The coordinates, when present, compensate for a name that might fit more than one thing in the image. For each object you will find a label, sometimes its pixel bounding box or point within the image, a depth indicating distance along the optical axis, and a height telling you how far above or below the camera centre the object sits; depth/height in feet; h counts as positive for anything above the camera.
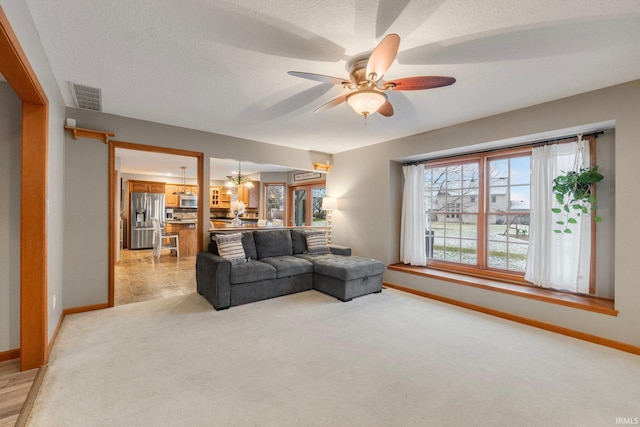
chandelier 25.54 +2.80
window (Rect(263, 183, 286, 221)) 26.58 +1.04
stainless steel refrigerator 27.99 -0.66
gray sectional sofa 11.91 -2.82
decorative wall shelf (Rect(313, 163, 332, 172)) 18.66 +3.09
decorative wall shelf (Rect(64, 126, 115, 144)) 10.90 +3.11
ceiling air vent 9.37 +4.12
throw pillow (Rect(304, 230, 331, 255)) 16.55 -1.88
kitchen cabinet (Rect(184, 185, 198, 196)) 32.43 +2.69
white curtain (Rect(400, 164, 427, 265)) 15.38 -0.25
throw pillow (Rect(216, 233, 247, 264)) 12.78 -1.73
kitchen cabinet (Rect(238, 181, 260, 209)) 28.27 +1.71
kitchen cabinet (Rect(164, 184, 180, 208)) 31.10 +1.66
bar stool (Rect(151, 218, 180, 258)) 22.91 -2.50
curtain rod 10.27 +2.97
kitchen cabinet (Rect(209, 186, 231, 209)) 33.19 +1.59
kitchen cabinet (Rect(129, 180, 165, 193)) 29.00 +2.57
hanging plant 9.74 +0.71
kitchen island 25.08 -2.14
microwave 31.60 +1.13
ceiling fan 6.05 +3.20
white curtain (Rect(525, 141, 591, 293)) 10.21 -0.84
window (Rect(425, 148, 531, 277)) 12.44 +0.10
